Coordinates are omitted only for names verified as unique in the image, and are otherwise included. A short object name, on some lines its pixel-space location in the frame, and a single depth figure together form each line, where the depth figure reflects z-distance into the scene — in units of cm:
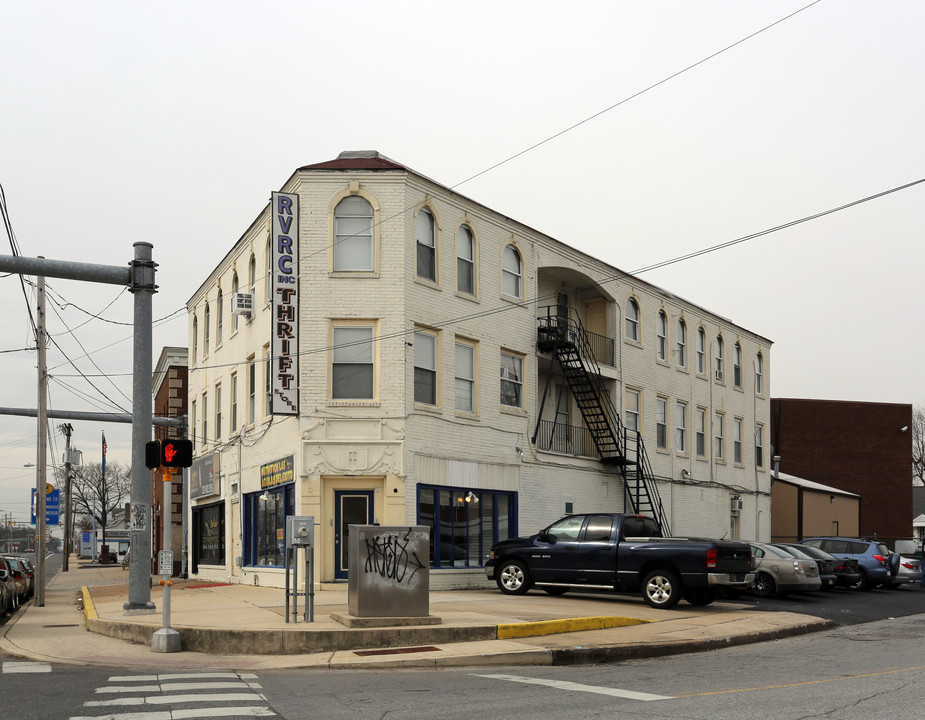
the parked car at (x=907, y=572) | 3031
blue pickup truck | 1934
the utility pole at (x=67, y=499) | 5662
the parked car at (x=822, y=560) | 2695
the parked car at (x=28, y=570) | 3445
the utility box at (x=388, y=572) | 1515
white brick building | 2448
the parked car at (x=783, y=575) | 2427
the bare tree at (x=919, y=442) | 8638
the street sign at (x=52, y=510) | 6519
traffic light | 1572
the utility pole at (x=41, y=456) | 2670
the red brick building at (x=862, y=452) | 6069
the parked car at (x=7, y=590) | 2209
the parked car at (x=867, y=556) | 2922
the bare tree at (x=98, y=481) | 11275
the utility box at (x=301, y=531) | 1573
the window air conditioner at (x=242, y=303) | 2844
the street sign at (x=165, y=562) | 1462
